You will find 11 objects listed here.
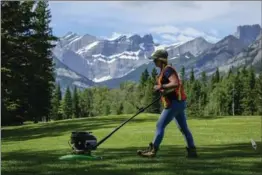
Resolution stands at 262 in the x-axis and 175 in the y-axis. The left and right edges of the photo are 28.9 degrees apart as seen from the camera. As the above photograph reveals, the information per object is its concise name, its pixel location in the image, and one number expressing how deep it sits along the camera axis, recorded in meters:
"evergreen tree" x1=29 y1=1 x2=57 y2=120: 78.12
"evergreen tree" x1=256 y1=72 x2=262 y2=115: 139.50
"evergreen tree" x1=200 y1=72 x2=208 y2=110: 175.62
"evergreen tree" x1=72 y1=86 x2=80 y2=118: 178.50
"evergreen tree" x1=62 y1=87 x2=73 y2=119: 175.19
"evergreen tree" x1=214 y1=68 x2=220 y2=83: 183.34
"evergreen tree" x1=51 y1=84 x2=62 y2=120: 159.00
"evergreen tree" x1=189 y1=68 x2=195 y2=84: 181.79
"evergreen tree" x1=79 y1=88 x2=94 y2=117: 187.98
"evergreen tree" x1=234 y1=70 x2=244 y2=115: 148.12
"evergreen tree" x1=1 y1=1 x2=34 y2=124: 42.47
